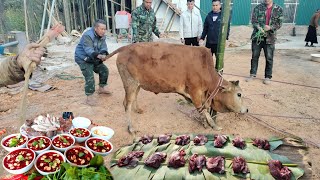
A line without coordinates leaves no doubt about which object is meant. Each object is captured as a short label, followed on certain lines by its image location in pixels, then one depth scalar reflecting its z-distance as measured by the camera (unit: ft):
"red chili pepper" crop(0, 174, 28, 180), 8.38
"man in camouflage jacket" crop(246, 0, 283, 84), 22.39
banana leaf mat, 7.97
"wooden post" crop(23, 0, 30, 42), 32.16
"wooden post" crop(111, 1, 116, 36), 51.38
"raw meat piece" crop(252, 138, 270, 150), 9.20
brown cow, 15.89
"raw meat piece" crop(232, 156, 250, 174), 7.95
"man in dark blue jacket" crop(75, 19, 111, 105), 18.14
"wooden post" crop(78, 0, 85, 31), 53.47
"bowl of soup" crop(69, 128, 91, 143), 10.18
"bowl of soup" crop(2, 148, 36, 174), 8.29
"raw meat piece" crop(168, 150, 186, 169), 8.36
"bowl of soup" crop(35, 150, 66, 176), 8.29
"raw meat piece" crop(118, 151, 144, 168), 8.72
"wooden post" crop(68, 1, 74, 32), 50.93
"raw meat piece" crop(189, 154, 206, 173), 8.13
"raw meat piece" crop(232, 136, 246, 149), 9.26
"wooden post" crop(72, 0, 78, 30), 52.49
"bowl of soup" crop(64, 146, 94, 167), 8.80
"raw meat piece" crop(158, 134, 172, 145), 9.88
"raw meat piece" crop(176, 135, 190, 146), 9.70
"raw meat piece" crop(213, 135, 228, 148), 9.36
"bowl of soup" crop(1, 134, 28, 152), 9.33
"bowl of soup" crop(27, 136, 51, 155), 9.10
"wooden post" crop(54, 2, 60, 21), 47.34
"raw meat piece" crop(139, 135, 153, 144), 10.27
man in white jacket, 24.08
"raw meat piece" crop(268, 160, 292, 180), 7.63
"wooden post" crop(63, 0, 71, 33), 48.37
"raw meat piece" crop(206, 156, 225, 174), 8.01
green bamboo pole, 15.56
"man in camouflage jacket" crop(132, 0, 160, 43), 21.90
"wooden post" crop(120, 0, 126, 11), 51.97
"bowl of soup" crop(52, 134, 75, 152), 9.24
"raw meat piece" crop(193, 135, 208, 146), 9.56
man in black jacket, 22.15
